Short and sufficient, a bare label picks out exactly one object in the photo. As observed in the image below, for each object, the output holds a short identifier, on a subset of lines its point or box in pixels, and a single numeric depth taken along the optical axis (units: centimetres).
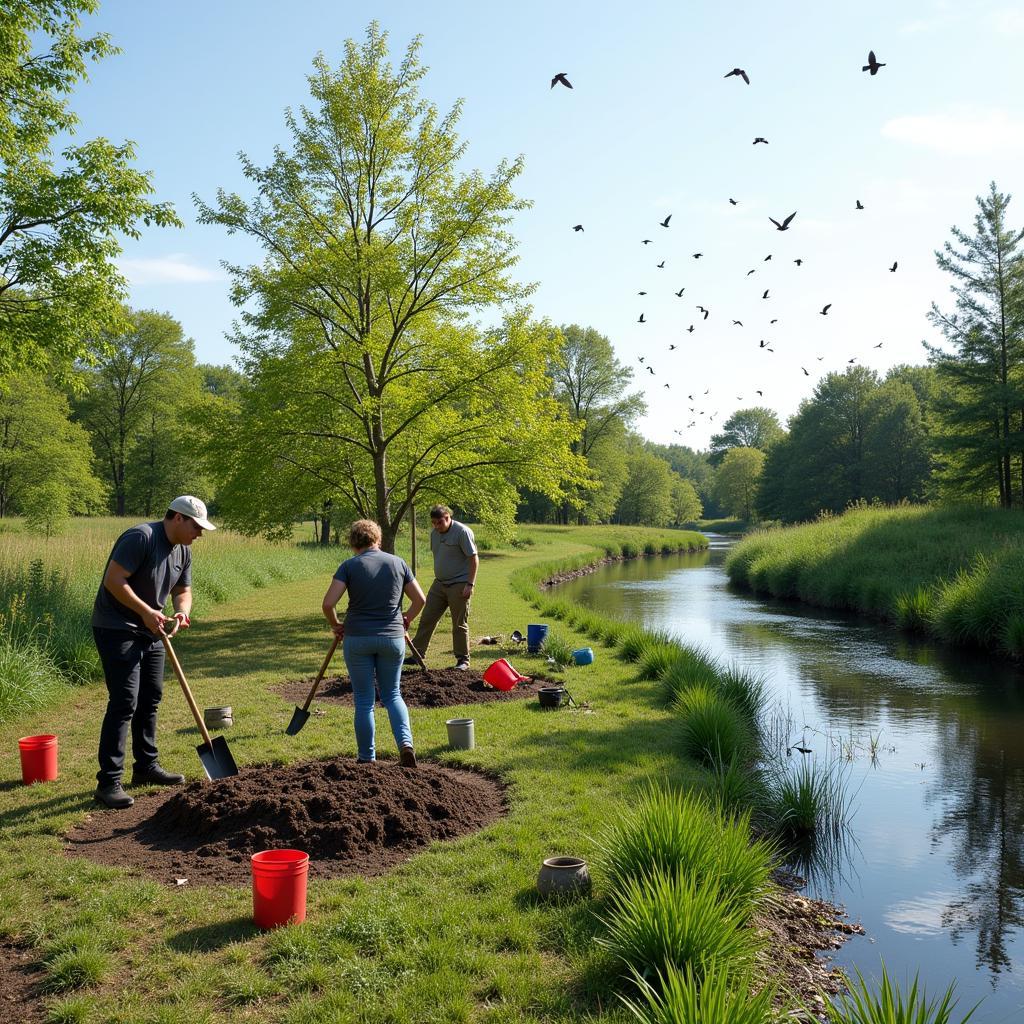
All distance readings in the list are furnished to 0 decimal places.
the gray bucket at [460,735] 773
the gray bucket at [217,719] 843
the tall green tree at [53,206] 1301
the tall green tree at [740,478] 9106
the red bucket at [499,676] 1034
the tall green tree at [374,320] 1506
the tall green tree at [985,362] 3056
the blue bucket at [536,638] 1323
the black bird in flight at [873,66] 738
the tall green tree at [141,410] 5531
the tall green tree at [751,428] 11481
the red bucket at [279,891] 422
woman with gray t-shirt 651
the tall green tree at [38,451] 4162
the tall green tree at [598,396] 6419
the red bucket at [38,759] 666
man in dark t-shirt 620
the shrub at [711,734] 772
